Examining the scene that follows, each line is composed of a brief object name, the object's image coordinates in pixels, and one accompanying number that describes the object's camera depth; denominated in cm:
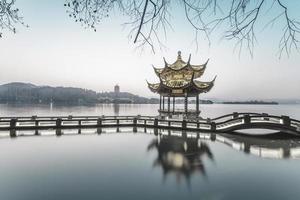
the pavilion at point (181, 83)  3366
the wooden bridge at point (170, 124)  2289
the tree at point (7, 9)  370
